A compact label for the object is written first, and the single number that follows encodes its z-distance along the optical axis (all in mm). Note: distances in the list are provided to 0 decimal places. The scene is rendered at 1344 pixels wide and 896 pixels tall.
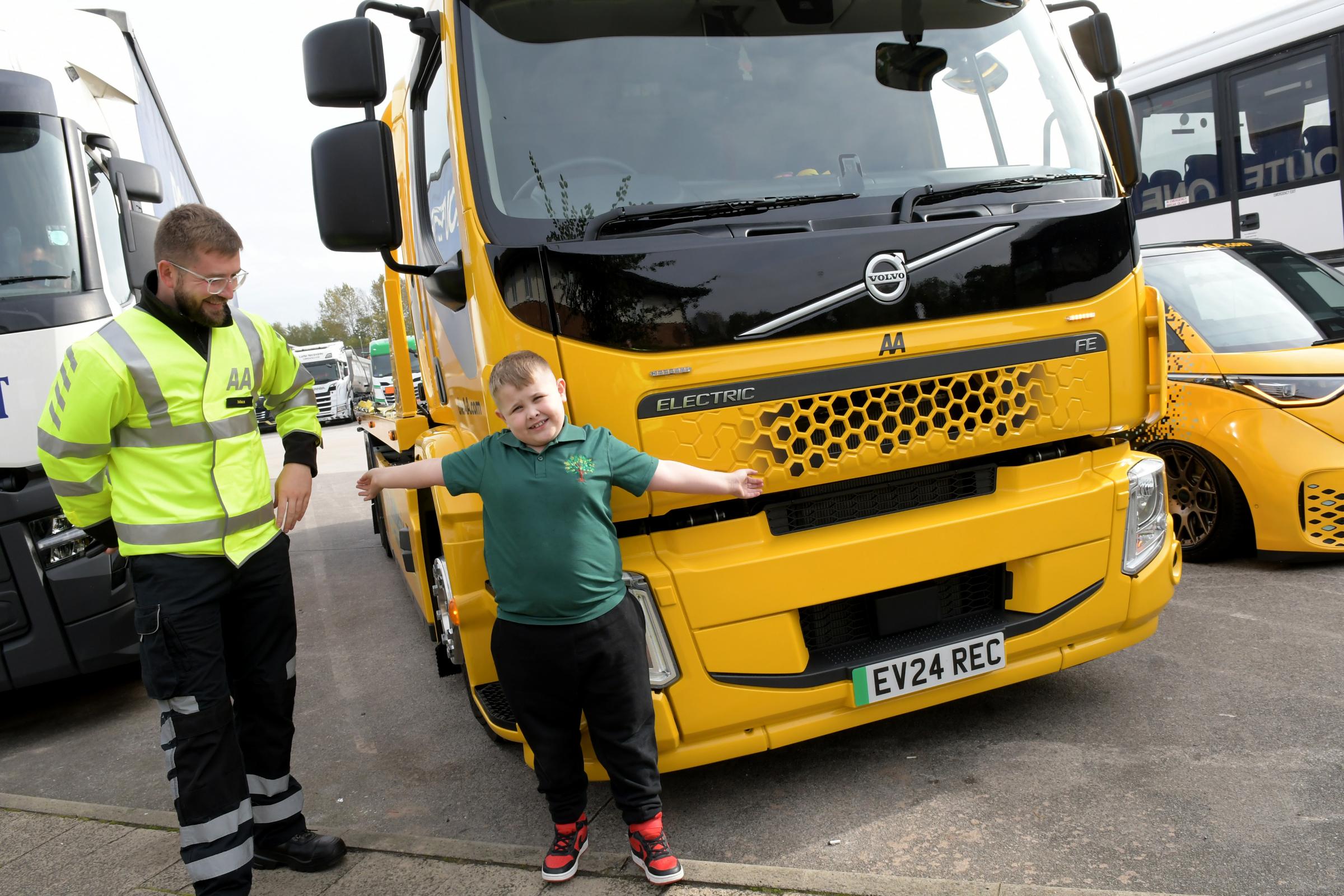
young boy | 2646
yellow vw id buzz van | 4801
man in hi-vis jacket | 2711
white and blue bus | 8531
